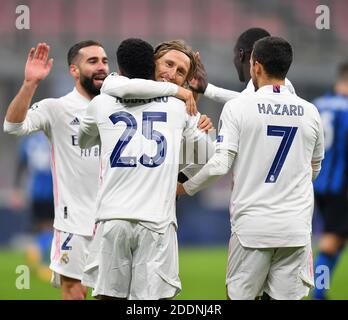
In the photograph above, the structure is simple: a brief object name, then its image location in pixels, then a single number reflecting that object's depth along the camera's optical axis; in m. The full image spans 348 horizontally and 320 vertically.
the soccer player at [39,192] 27.87
